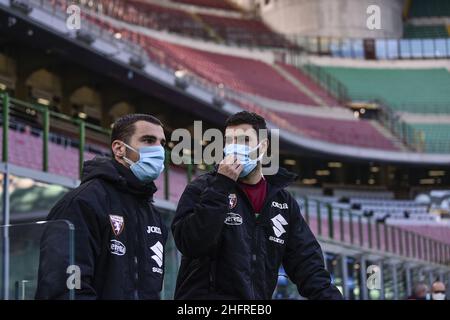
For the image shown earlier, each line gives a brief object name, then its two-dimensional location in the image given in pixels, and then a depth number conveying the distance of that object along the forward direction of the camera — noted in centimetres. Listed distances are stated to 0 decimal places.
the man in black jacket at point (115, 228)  414
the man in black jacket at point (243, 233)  453
